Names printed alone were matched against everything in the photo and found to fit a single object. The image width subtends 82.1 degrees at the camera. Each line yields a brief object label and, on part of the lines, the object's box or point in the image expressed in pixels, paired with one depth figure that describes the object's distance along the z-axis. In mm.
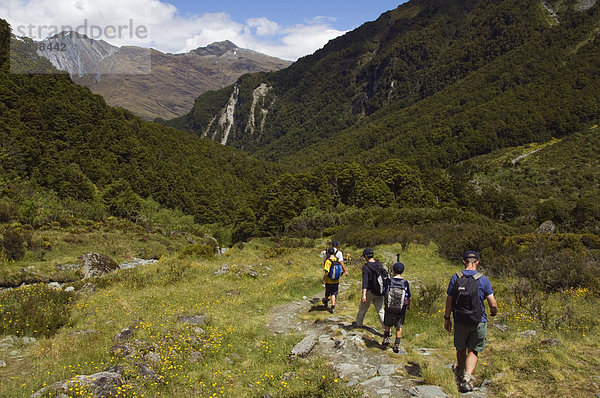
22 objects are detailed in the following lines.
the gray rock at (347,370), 6211
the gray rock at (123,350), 6590
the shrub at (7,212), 36062
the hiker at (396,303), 7129
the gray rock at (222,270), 16383
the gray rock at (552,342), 6500
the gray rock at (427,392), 5198
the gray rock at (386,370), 6109
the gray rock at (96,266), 20569
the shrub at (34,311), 8742
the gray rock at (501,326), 8332
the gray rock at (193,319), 8728
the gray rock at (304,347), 7145
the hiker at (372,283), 8062
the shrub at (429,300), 10336
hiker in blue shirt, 5527
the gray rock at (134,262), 31162
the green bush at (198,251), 21781
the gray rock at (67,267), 26538
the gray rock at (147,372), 5930
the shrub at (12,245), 25466
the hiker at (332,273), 10195
